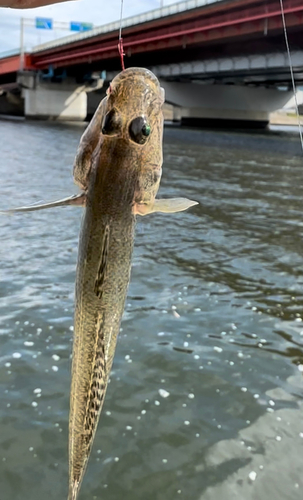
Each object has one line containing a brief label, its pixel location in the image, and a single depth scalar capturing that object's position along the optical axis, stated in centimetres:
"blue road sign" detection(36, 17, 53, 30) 6775
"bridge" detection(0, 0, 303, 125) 3388
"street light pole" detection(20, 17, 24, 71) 6881
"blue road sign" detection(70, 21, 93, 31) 7044
